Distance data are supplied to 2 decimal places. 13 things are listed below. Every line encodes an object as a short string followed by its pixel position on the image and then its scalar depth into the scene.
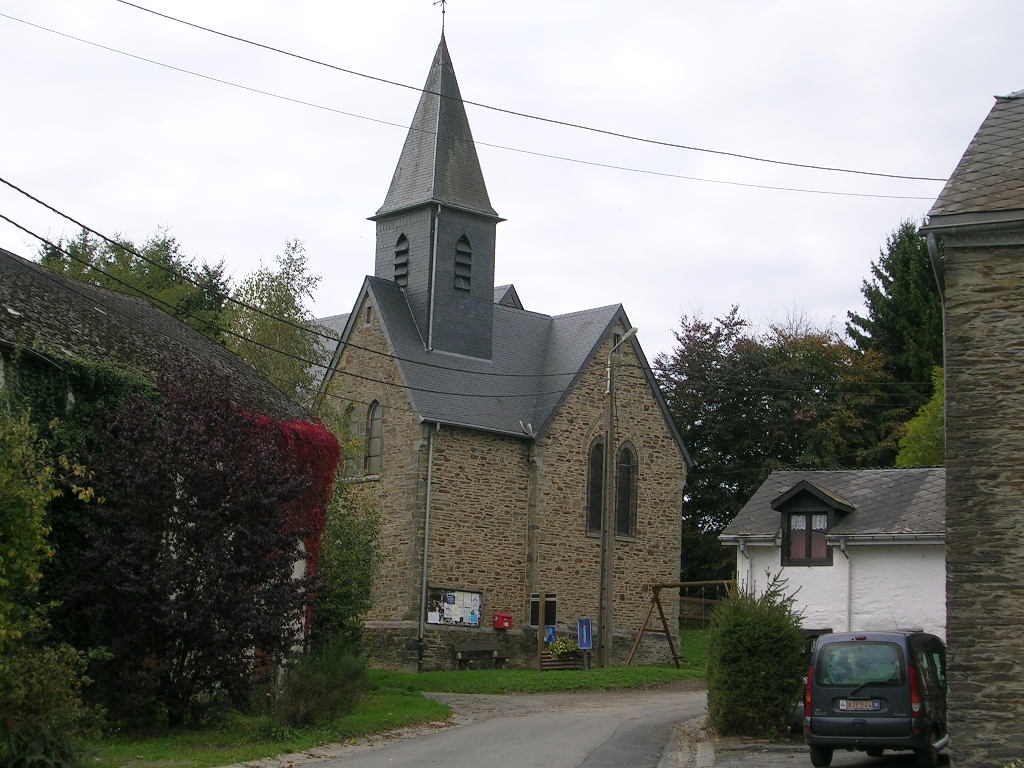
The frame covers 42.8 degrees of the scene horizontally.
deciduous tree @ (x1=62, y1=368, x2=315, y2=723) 17.02
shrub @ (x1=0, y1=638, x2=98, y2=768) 13.15
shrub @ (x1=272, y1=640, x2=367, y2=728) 17.88
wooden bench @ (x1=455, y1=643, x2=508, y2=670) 33.41
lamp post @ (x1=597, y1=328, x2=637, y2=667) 31.11
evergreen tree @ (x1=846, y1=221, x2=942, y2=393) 50.28
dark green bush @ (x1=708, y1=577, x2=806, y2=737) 18.53
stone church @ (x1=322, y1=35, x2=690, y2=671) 33.91
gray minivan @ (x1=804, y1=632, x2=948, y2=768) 15.30
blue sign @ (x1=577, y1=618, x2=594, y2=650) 33.86
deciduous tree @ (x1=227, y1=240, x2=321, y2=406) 33.97
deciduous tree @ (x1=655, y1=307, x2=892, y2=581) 48.84
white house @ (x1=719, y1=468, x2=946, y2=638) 24.00
